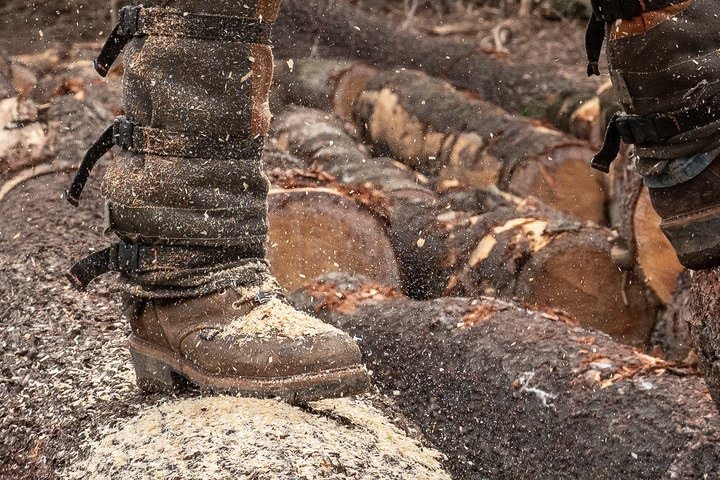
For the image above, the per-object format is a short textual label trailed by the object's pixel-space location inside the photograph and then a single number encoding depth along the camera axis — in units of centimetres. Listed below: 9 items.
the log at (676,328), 728
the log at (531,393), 449
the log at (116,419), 410
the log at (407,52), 1208
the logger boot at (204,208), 443
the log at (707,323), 399
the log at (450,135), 993
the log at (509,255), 738
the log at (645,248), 761
